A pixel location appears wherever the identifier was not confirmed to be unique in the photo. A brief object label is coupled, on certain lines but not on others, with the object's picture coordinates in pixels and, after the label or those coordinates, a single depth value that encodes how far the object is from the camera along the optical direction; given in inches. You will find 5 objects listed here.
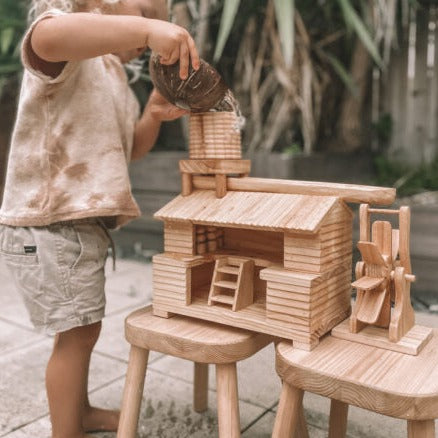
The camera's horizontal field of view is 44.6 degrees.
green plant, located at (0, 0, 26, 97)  118.5
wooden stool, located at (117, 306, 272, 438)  36.6
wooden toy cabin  35.1
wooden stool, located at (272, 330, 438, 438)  29.6
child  42.8
